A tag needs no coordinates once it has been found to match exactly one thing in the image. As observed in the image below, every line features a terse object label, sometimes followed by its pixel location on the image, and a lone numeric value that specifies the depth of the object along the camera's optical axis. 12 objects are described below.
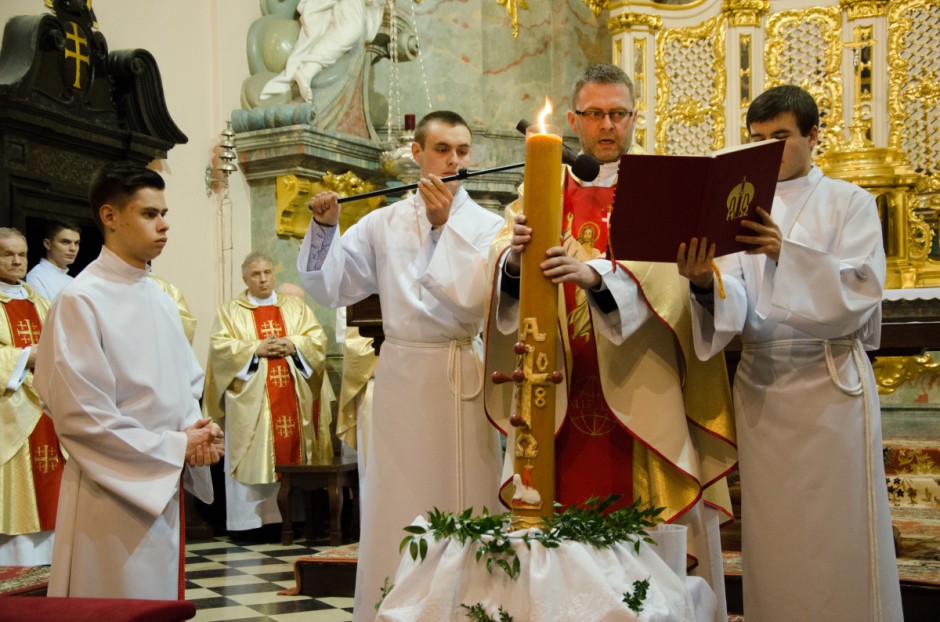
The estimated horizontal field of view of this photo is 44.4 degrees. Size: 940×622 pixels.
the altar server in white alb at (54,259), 7.27
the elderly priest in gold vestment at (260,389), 8.38
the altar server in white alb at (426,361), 3.57
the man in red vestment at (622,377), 2.90
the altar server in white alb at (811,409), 2.91
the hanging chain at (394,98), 10.27
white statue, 9.32
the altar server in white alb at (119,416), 3.08
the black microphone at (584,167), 2.58
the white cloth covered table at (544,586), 1.95
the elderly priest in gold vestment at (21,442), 6.59
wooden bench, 7.64
